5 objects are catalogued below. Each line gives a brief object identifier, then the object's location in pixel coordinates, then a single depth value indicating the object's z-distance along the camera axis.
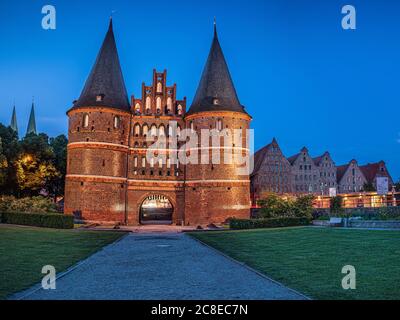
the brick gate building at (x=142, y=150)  41.88
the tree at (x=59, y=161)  53.00
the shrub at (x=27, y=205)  36.50
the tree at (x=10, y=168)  46.19
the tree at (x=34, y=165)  46.94
